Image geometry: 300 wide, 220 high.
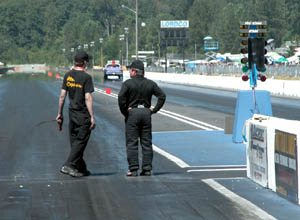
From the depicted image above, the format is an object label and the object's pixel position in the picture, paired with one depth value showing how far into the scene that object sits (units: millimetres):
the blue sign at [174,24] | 123150
